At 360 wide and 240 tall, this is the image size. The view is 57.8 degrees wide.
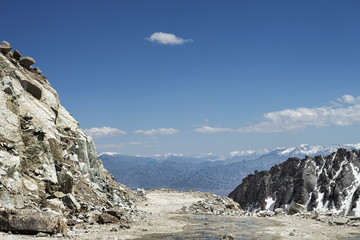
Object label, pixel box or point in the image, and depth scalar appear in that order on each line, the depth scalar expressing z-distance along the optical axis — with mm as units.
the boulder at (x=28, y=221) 18797
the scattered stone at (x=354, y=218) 34047
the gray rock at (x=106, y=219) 27028
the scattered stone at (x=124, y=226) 26328
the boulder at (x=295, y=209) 46438
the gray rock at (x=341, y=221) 32353
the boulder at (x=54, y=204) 24227
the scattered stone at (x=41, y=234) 18805
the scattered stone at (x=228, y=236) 23812
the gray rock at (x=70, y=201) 26969
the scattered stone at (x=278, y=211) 44262
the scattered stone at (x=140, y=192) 64600
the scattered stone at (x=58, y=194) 26547
